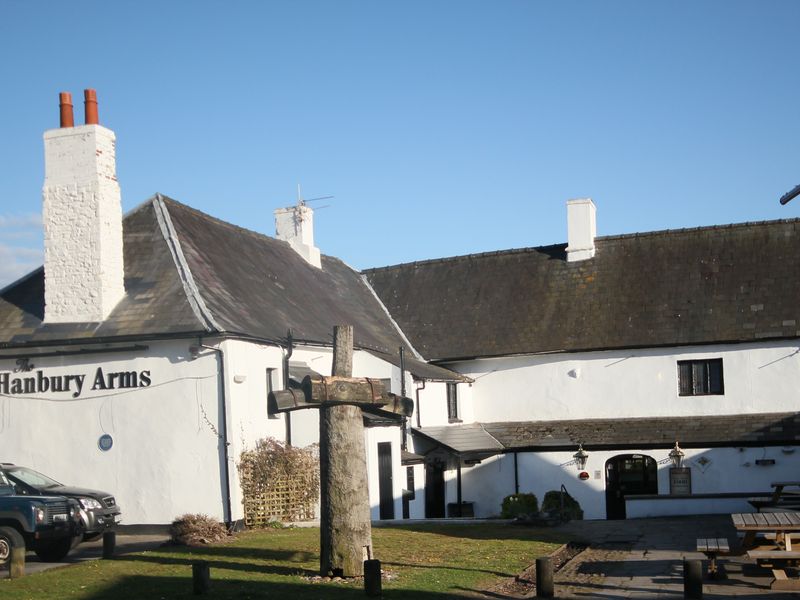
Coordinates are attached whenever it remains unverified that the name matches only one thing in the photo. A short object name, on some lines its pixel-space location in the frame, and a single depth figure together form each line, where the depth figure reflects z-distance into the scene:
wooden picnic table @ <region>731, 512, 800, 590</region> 13.82
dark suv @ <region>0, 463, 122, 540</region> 18.39
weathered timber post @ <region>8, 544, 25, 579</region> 15.34
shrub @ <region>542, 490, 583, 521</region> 30.43
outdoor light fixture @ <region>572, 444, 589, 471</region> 31.50
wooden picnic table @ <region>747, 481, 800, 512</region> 20.14
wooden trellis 22.56
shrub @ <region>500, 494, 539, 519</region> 29.95
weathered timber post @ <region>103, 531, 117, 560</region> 17.56
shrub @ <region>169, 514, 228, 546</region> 20.05
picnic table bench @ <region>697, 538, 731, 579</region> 14.82
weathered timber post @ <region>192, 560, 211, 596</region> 13.05
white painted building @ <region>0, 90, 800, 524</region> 22.48
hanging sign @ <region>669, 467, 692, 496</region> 30.75
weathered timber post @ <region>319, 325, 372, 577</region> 14.20
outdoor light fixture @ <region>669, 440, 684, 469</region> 30.64
